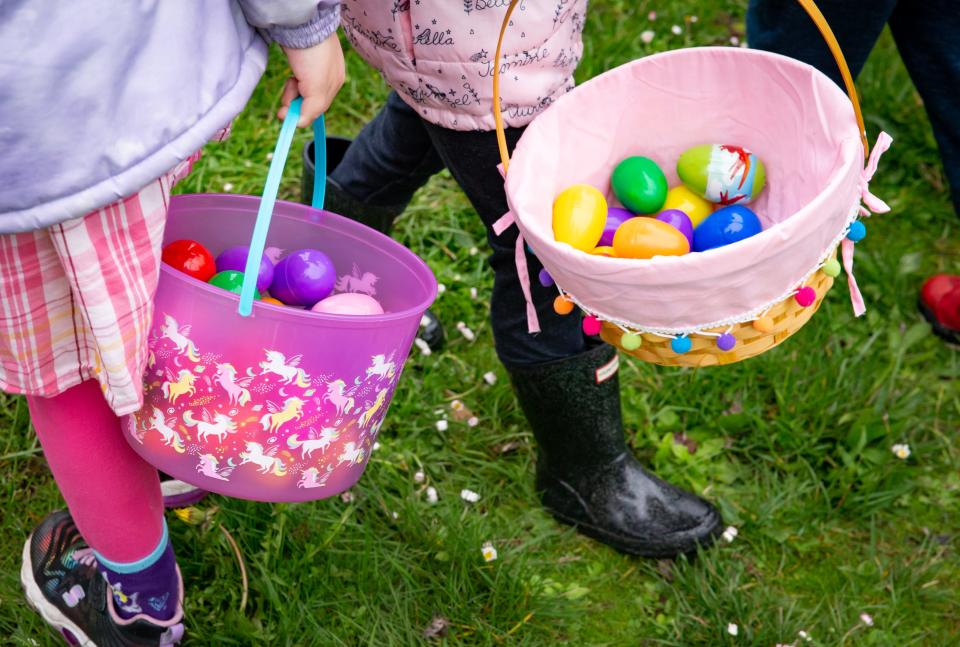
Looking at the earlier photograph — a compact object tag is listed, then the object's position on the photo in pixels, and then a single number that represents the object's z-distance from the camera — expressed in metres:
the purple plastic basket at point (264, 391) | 1.09
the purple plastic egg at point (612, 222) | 1.49
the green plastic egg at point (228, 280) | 1.28
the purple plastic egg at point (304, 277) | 1.34
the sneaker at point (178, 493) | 1.68
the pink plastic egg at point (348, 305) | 1.30
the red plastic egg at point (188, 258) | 1.28
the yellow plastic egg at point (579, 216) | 1.35
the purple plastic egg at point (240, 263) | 1.35
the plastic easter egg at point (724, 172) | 1.46
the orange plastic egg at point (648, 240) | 1.34
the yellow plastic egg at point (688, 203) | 1.55
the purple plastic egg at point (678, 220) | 1.48
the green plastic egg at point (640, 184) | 1.48
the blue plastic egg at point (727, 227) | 1.40
